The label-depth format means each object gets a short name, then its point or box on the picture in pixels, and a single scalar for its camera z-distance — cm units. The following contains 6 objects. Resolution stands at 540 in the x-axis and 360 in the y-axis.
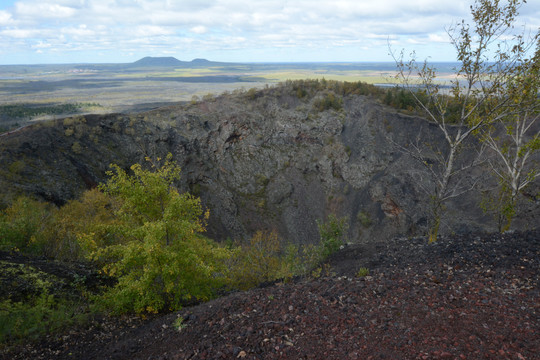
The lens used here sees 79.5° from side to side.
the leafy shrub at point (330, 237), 1574
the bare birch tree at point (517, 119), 915
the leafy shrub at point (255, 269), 1437
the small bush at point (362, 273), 845
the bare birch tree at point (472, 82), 923
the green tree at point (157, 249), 933
